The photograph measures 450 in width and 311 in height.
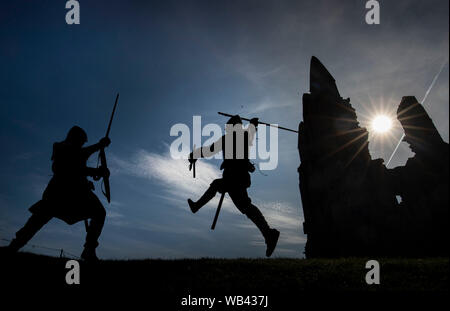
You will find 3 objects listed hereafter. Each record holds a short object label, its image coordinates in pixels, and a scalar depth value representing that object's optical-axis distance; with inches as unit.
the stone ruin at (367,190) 840.9
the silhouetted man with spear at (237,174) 269.4
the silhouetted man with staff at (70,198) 222.1
